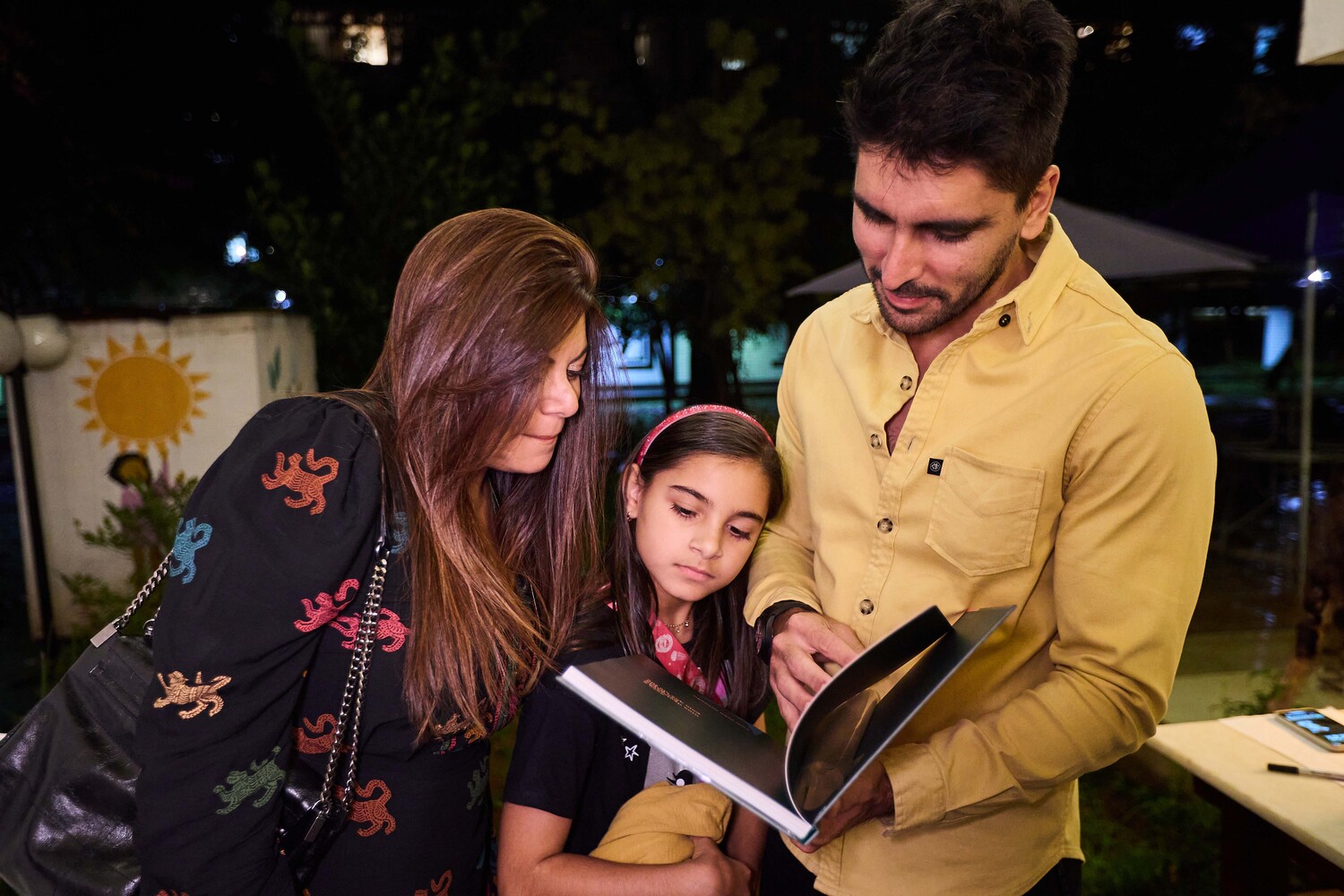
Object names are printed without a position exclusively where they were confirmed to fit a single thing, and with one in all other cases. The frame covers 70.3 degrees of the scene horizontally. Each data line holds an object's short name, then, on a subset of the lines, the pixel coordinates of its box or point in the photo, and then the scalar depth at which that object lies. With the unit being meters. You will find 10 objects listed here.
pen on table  2.07
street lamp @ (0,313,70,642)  5.14
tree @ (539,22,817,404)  9.05
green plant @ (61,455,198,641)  4.90
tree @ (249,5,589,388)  5.79
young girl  1.64
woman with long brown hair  1.26
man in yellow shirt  1.35
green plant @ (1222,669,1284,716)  3.84
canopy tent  5.11
